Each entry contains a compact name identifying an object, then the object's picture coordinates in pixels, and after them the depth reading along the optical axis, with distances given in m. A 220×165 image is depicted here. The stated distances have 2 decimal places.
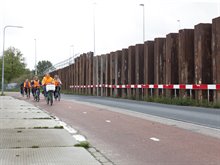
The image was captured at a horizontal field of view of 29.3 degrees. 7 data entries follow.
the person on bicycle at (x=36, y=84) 27.58
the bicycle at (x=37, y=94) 26.83
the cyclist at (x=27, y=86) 34.42
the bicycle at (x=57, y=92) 27.57
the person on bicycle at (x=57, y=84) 27.16
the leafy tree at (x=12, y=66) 91.62
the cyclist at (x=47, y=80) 22.57
